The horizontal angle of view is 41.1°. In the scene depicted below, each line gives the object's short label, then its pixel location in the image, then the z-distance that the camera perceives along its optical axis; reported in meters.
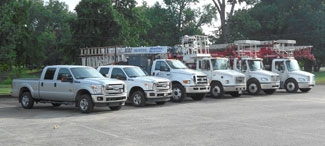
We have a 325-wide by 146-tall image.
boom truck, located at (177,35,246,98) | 23.61
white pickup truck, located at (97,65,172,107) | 18.91
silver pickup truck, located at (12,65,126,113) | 16.22
